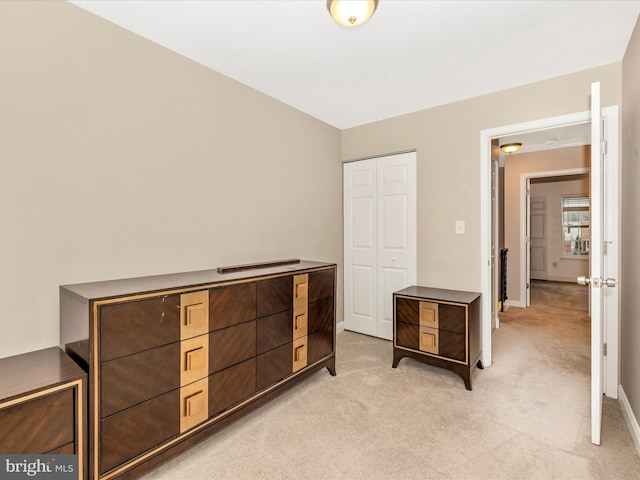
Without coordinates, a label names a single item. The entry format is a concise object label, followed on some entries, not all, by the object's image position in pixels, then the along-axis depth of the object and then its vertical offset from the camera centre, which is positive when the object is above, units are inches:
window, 276.8 +12.3
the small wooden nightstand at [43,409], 46.2 -26.0
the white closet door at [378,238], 134.3 +0.5
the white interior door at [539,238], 295.7 +0.8
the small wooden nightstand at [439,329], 101.1 -30.2
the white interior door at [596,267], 70.2 -6.3
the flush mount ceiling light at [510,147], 168.6 +49.7
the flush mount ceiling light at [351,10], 62.5 +46.2
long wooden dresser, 55.8 -24.1
